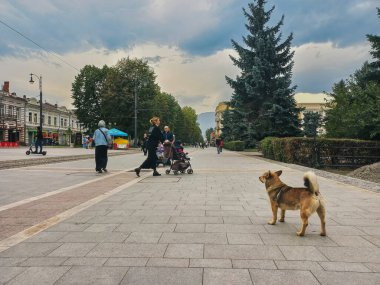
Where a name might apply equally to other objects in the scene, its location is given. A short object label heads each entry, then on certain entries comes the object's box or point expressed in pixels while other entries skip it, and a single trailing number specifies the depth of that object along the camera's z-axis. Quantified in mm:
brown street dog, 4402
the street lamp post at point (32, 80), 36831
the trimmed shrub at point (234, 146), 50125
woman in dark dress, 11852
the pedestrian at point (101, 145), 12930
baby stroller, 12945
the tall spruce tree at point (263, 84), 31734
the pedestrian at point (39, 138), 23075
